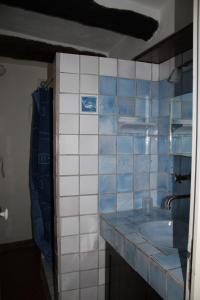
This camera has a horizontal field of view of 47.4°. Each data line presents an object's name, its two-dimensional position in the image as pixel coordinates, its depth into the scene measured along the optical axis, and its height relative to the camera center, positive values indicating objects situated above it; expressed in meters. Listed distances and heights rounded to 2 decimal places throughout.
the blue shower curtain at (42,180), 2.05 -0.34
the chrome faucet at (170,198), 1.20 -0.29
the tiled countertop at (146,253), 0.85 -0.48
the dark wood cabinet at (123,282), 1.02 -0.71
